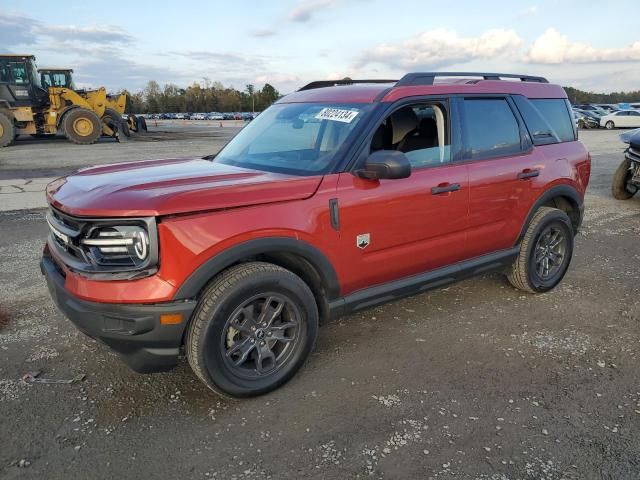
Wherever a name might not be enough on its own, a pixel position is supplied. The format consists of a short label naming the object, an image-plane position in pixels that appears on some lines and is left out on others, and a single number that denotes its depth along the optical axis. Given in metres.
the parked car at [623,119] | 34.03
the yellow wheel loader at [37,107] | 21.14
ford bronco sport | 2.61
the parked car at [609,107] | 47.99
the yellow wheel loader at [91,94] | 23.09
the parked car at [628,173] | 8.45
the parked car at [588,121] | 35.75
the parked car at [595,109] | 39.47
